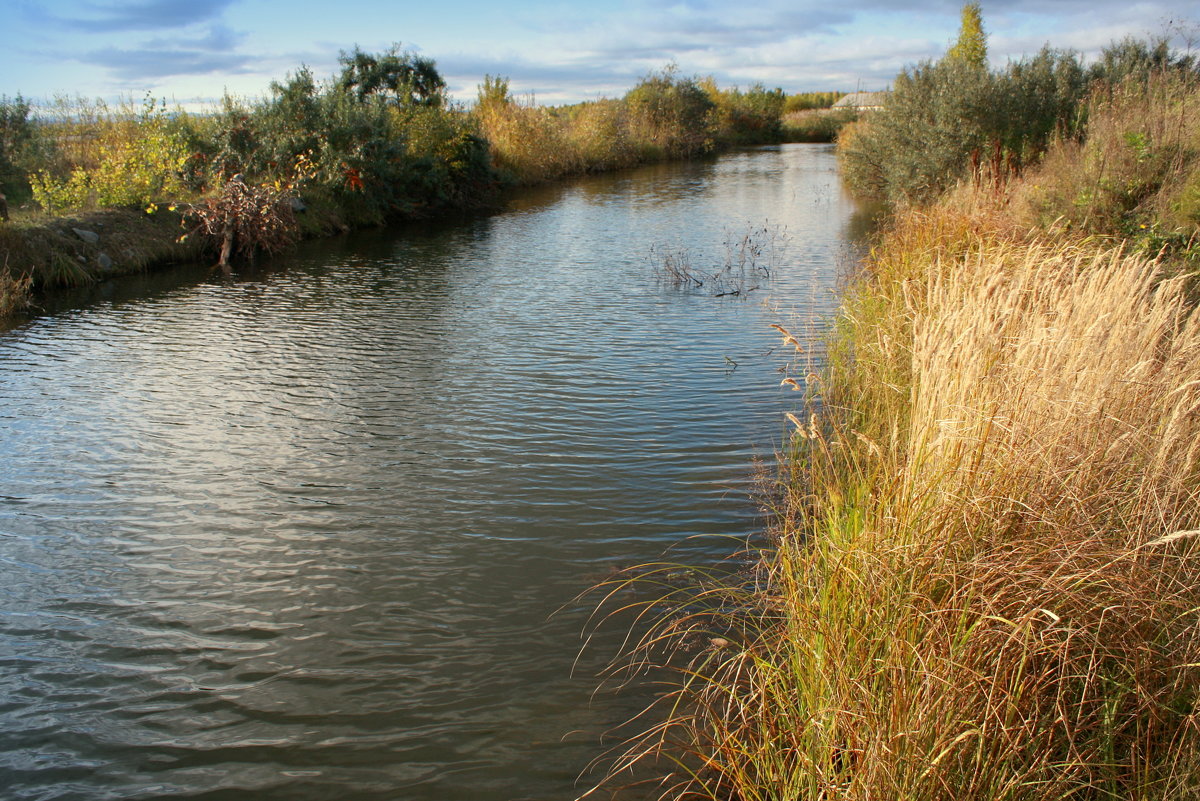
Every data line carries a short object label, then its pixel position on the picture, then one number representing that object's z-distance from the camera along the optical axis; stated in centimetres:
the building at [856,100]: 6434
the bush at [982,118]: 1616
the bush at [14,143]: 1756
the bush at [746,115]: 5838
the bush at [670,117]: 4569
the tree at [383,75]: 2902
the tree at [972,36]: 3306
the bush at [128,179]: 1557
